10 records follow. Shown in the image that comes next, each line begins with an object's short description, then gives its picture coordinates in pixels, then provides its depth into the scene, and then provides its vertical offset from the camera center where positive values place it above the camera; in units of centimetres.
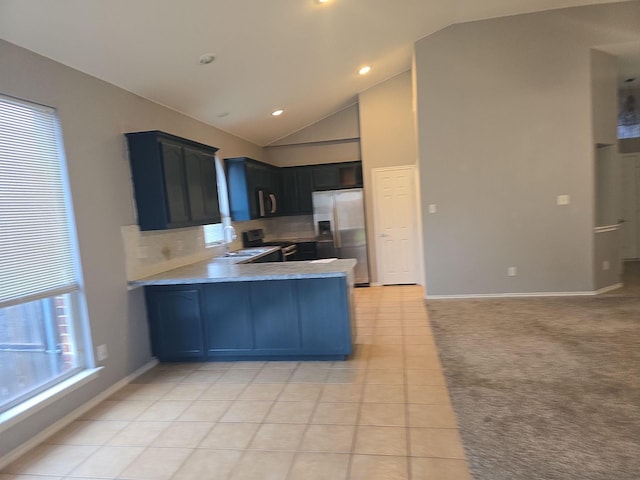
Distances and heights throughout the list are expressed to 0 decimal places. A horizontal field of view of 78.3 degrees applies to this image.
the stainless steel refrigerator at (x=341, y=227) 666 -24
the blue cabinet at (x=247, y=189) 556 +46
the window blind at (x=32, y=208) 249 +20
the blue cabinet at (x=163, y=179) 355 +45
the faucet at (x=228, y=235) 555 -19
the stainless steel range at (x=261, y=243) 609 -39
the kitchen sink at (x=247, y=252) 501 -42
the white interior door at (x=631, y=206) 741 -32
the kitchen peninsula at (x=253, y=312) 351 -85
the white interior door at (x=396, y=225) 661 -28
